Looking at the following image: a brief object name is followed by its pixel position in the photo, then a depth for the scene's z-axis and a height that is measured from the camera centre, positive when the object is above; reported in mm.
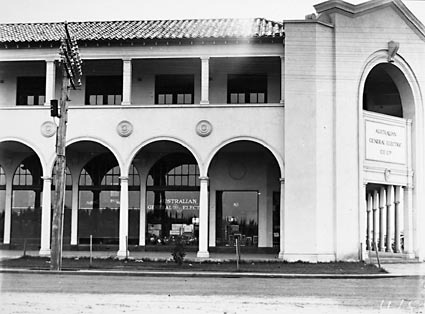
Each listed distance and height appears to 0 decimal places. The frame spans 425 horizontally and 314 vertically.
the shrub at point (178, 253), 24797 -1256
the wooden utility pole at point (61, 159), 23484 +1842
